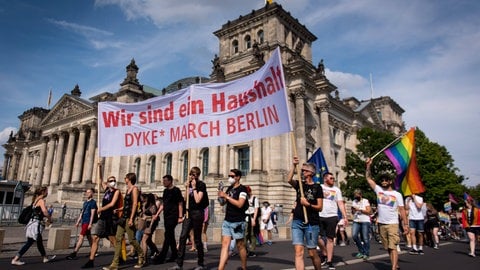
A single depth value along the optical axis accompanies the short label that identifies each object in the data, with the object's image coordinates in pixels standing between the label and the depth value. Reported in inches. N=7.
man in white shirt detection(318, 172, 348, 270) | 316.2
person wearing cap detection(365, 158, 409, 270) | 295.0
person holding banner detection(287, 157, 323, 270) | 228.2
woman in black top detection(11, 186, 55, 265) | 325.9
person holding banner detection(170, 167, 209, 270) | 285.3
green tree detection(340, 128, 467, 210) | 1350.9
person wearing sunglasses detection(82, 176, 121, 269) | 312.0
